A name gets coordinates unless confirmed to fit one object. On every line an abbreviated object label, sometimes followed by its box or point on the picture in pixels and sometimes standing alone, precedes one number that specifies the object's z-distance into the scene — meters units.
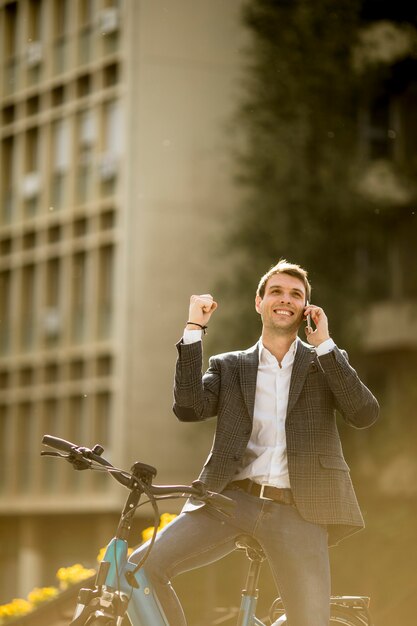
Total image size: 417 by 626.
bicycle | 5.80
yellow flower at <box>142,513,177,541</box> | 10.85
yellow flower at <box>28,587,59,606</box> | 11.36
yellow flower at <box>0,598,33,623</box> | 11.12
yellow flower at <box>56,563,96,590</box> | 11.26
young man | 6.32
